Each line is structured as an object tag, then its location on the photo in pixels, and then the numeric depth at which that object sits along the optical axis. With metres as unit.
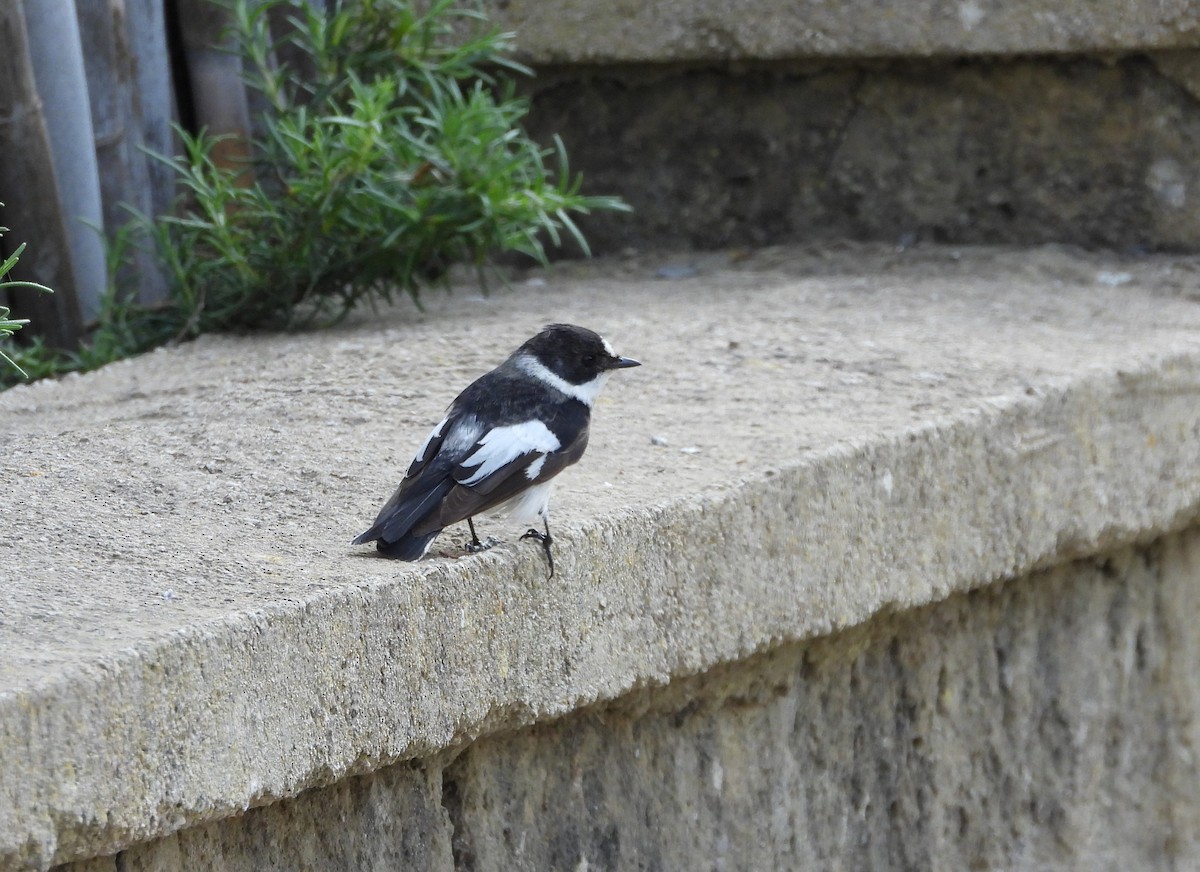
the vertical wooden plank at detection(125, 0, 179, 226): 7.48
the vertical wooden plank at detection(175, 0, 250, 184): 7.74
